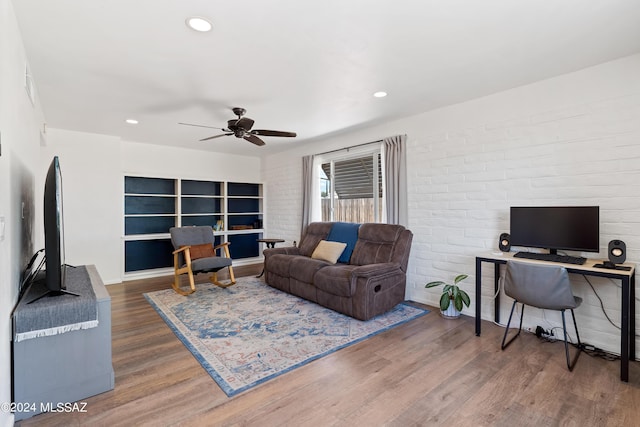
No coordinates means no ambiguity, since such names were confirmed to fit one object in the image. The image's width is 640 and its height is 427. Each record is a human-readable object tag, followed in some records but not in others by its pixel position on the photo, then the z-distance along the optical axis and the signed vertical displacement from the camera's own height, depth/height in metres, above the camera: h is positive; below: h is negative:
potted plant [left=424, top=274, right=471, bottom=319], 3.23 -0.92
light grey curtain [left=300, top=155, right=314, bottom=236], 5.47 +0.40
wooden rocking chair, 4.24 -0.59
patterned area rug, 2.30 -1.13
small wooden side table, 5.22 -0.47
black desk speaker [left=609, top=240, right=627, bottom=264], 2.30 -0.30
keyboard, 2.47 -0.39
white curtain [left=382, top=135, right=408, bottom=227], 4.00 +0.45
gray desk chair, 2.26 -0.57
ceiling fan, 3.27 +0.93
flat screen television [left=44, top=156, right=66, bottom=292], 1.89 -0.08
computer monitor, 2.50 -0.13
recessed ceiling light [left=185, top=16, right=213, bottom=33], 1.93 +1.23
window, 4.56 +0.42
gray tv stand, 1.78 -0.94
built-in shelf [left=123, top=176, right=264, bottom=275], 5.34 -0.02
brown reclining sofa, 3.22 -0.71
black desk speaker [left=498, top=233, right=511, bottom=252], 2.99 -0.29
